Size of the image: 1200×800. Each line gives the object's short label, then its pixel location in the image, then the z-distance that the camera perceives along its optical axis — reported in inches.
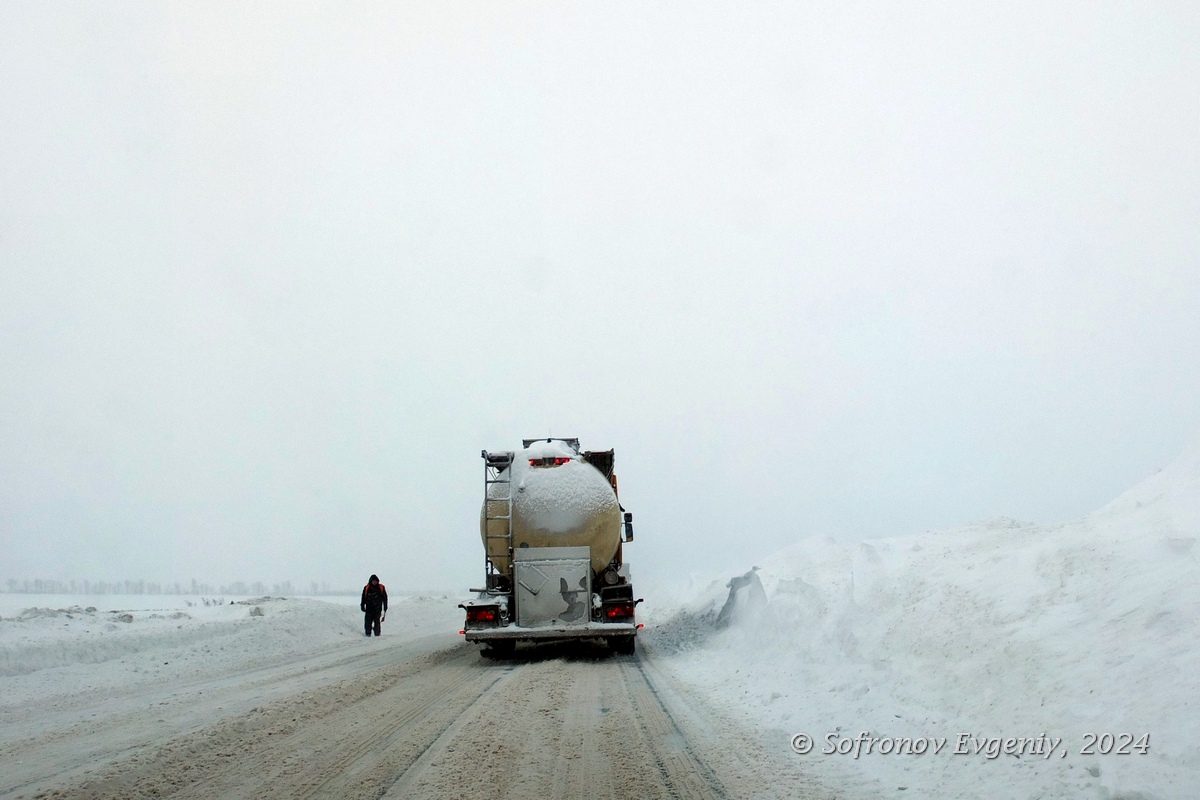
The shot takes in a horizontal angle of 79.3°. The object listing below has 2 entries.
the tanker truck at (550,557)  516.4
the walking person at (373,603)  781.9
